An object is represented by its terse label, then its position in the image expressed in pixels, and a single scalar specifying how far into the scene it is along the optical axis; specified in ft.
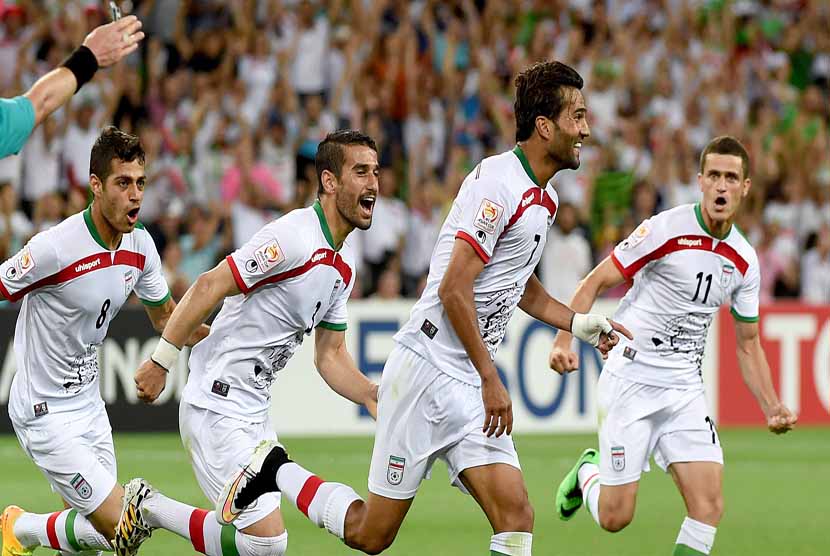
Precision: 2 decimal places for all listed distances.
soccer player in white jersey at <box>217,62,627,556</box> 41.57
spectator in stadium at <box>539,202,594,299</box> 102.99
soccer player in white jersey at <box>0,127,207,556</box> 46.32
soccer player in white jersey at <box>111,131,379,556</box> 44.57
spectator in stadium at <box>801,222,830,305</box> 111.96
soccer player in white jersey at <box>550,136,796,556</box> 51.49
